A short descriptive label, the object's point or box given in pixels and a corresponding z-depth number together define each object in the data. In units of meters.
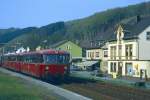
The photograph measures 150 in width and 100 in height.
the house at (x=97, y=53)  90.75
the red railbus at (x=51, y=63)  40.83
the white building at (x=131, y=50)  68.81
